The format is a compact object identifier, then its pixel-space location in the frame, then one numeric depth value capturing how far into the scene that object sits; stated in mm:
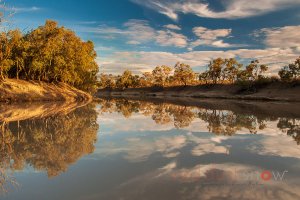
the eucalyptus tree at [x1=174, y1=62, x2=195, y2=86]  107111
